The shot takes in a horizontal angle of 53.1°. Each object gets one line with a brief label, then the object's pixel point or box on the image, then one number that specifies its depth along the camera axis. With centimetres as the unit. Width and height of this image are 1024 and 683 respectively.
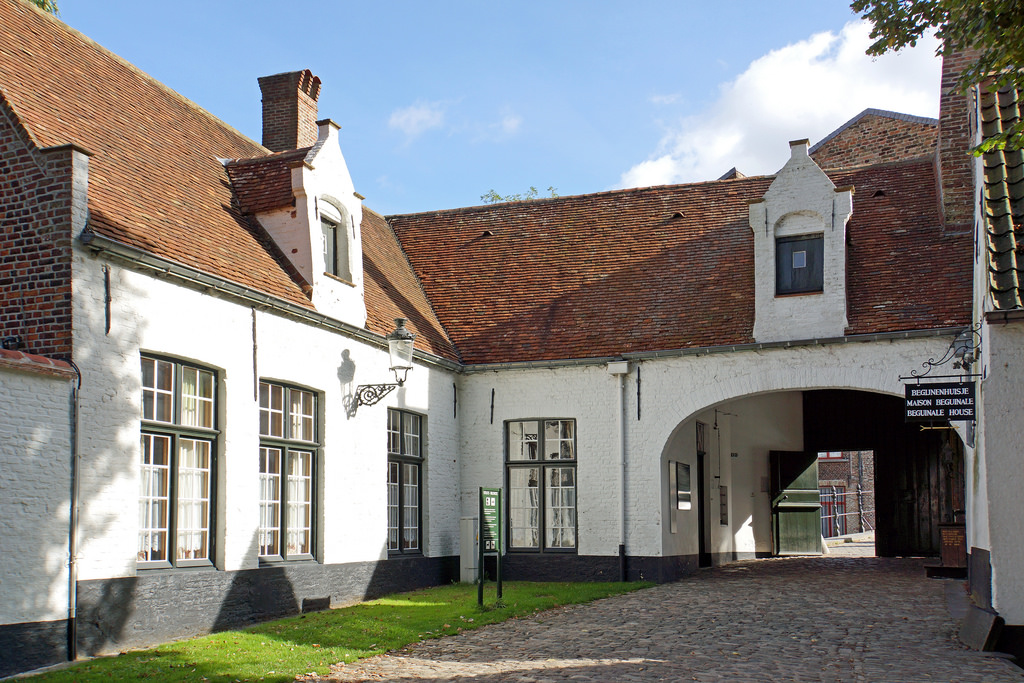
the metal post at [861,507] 3459
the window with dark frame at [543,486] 1553
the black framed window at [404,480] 1424
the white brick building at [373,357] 880
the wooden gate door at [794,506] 2177
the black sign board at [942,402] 984
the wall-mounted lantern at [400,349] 1280
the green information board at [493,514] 1142
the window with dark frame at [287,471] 1136
